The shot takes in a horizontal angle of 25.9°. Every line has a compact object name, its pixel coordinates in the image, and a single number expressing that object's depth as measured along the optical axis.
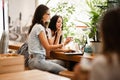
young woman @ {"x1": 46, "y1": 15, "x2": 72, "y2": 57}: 3.92
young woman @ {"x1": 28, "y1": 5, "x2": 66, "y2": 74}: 3.39
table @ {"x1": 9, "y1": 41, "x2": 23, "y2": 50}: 4.35
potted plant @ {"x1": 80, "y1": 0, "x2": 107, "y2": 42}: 3.30
